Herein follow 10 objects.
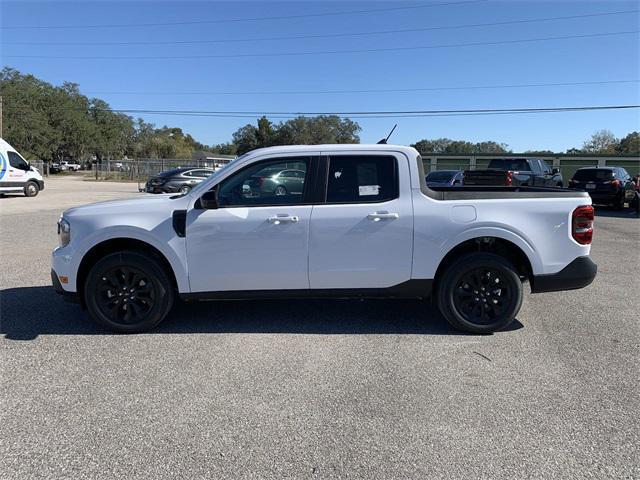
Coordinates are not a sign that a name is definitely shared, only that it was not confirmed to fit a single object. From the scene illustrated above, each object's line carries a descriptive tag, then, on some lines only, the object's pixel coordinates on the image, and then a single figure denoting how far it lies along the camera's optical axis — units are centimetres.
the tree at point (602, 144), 9450
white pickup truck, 463
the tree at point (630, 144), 9031
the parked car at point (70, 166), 7764
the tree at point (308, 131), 8219
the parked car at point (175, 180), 2506
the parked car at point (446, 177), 1753
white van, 2123
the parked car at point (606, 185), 1809
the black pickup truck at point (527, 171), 1824
